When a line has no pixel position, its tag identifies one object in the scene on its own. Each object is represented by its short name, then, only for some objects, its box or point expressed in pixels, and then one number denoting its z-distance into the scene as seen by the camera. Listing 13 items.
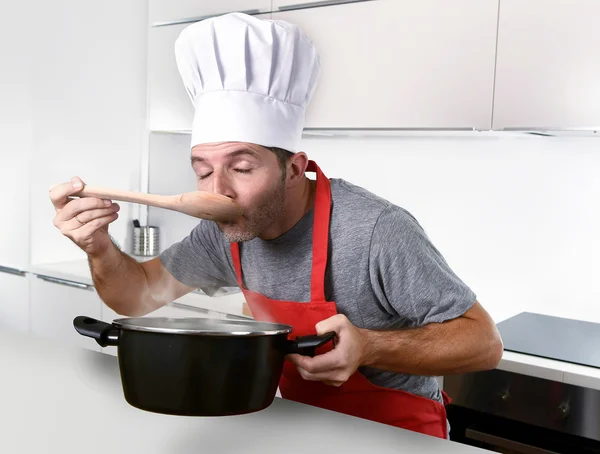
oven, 1.62
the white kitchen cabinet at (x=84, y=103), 2.57
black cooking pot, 0.66
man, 1.00
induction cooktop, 1.70
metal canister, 2.93
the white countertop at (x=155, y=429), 0.70
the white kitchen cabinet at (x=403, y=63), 1.87
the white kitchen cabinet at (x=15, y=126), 2.49
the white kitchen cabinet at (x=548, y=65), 1.69
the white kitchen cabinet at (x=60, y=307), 2.51
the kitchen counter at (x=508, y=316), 1.59
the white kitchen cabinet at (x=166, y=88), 2.68
